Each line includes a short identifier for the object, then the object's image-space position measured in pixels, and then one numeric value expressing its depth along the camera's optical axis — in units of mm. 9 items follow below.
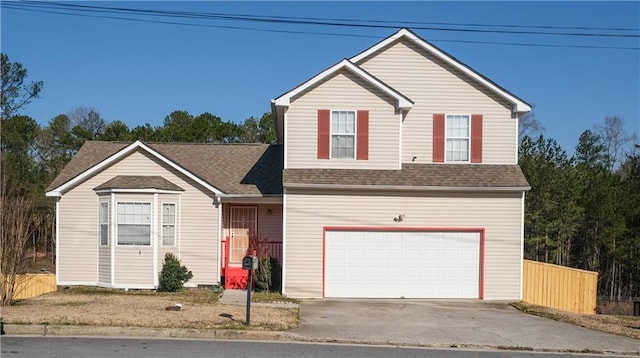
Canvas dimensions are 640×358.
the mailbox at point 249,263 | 13867
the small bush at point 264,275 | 20453
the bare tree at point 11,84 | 46438
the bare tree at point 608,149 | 63488
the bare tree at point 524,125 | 54625
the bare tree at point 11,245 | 15398
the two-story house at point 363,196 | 19953
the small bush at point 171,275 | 20281
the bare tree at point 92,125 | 57056
